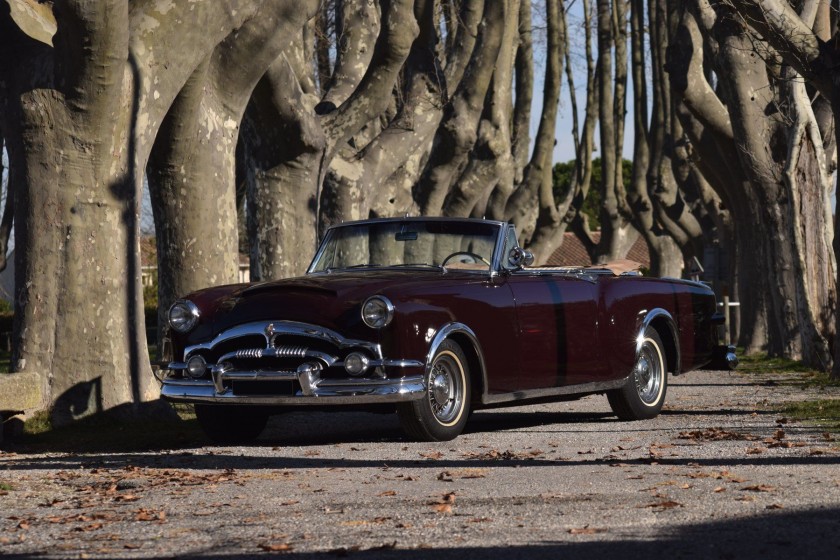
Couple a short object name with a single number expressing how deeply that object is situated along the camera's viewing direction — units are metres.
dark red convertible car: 19.47
